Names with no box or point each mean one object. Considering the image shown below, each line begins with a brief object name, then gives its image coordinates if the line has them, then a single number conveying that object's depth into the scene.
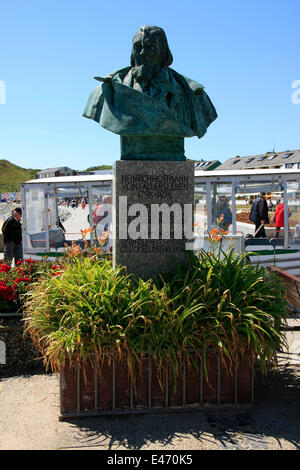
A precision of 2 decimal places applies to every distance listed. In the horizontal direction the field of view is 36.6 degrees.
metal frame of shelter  9.97
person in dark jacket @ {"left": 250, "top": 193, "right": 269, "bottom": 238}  11.09
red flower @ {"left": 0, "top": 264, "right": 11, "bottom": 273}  6.33
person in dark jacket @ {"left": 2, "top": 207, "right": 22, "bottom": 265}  10.76
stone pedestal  4.93
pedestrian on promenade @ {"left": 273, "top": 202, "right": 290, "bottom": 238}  10.41
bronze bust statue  4.86
